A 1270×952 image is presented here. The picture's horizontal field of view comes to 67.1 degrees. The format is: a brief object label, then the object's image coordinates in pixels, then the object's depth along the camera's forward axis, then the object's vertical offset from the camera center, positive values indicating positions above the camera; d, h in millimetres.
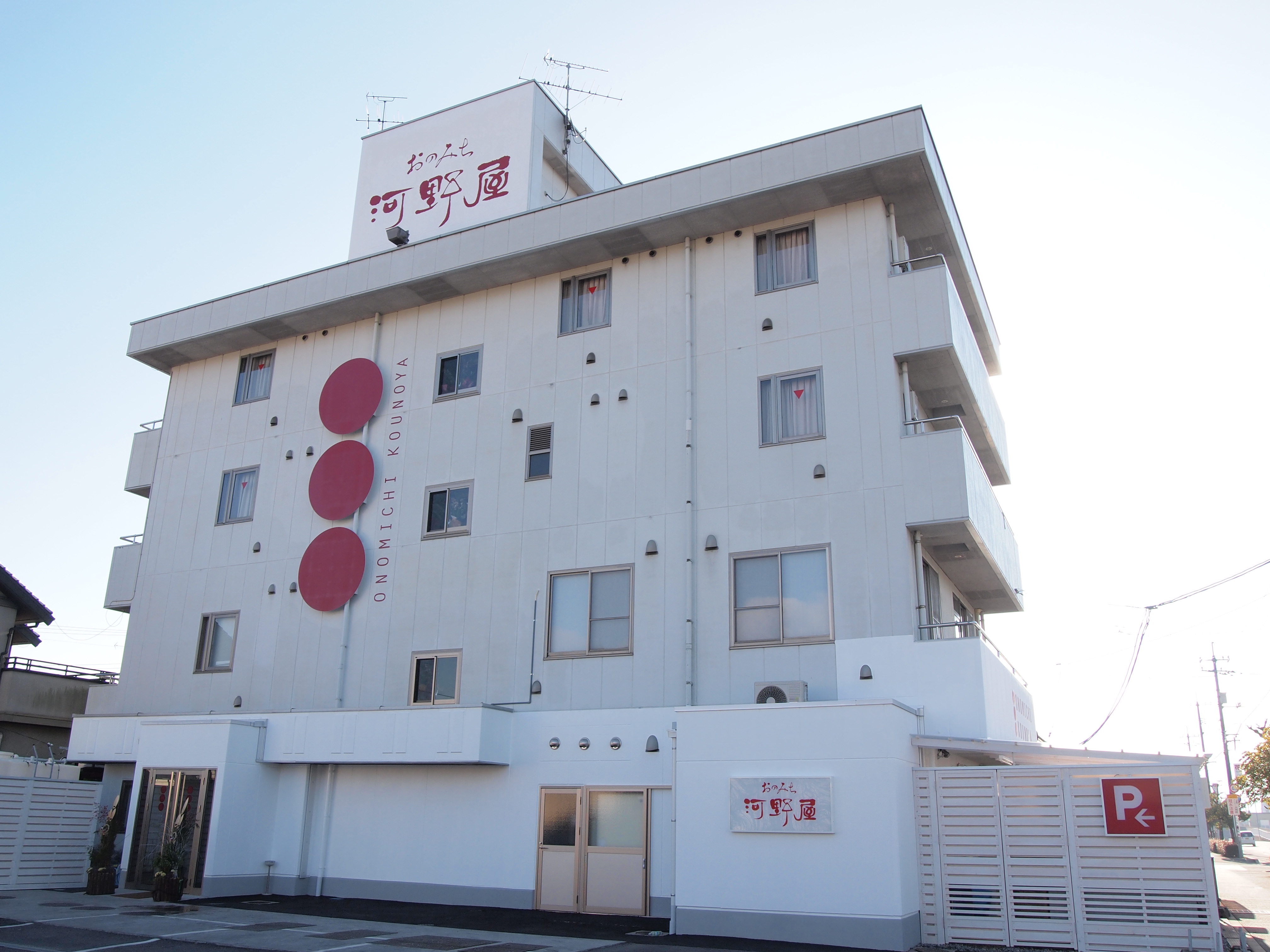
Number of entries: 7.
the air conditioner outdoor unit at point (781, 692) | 15398 +1570
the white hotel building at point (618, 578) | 14039 +4011
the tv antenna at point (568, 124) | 25750 +17216
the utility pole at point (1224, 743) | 60844 +3990
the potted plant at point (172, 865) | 17500 -1527
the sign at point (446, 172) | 24094 +15327
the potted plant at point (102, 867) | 18547 -1666
